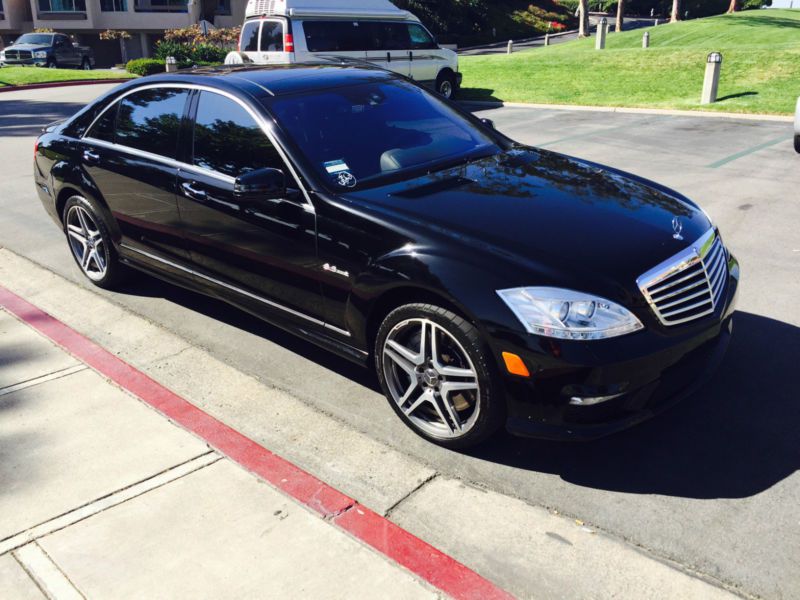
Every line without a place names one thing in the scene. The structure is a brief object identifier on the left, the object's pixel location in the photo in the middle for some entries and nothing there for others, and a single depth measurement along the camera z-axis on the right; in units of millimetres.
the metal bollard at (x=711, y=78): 16172
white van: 15836
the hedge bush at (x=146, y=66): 28261
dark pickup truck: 36031
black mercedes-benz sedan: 3344
